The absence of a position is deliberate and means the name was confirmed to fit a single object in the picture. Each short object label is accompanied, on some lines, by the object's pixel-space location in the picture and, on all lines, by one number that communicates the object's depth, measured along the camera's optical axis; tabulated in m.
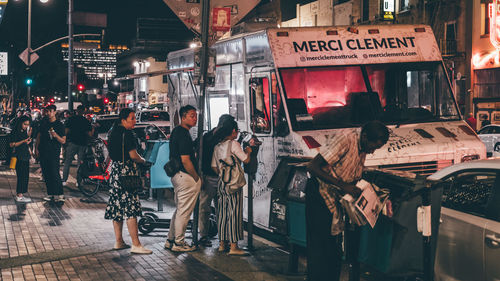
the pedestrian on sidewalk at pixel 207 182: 8.54
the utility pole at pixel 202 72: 8.68
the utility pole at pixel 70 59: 25.66
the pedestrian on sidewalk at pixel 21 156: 13.23
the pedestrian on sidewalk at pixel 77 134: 15.31
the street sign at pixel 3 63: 29.81
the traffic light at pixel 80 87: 31.60
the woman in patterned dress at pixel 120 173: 8.47
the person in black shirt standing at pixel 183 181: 8.32
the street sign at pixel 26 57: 32.03
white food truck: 8.96
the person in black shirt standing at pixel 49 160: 12.91
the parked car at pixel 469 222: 5.48
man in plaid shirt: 5.64
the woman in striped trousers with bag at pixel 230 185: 8.29
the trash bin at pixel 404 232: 5.74
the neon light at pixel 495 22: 29.17
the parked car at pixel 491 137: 23.13
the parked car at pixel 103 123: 21.19
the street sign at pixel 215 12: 8.78
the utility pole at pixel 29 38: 32.39
